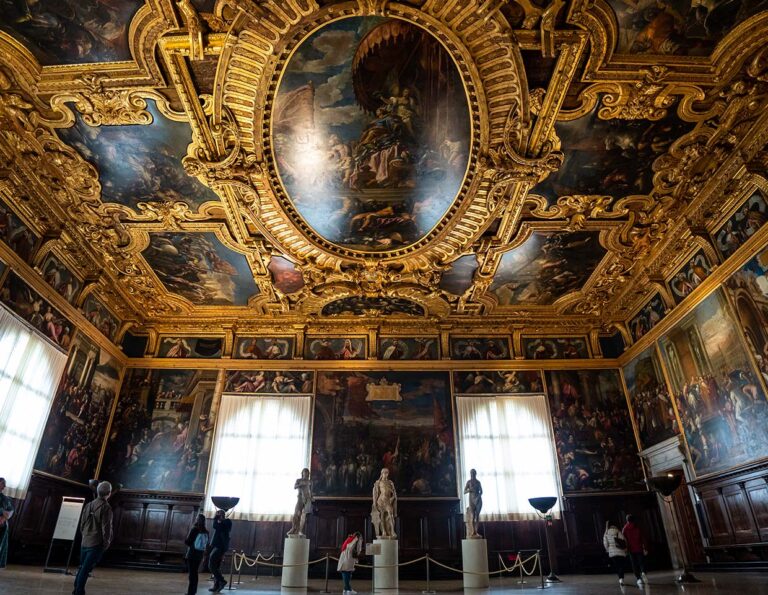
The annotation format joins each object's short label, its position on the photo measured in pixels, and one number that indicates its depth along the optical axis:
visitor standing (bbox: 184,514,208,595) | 7.14
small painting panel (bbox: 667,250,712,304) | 12.01
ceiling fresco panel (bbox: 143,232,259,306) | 13.16
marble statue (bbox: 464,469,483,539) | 10.65
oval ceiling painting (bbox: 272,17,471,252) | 8.44
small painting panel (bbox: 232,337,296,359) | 16.47
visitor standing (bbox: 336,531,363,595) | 8.87
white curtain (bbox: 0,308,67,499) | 10.95
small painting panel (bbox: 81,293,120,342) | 14.31
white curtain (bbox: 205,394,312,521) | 14.16
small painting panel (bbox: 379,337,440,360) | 16.41
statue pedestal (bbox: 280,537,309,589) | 9.46
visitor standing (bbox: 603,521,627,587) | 9.93
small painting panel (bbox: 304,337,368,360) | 16.44
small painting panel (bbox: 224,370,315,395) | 15.84
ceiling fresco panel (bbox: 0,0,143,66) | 7.67
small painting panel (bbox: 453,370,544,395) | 15.88
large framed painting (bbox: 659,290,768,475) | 10.34
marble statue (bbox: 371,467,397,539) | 10.42
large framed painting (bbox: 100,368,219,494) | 14.55
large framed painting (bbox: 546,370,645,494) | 14.52
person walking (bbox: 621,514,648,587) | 9.27
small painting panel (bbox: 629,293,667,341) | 14.18
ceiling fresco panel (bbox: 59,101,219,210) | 9.80
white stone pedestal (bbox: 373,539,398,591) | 9.72
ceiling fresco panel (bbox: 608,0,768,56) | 7.68
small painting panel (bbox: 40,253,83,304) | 12.34
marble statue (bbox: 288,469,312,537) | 10.24
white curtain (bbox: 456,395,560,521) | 14.29
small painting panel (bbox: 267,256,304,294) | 13.79
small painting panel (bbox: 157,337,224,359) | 16.47
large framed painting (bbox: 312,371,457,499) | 14.51
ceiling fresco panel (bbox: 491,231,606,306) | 12.98
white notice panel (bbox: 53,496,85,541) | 10.49
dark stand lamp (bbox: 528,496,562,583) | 11.12
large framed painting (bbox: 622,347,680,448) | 13.63
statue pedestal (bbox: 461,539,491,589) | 9.96
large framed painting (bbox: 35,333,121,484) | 12.74
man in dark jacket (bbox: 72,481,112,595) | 6.04
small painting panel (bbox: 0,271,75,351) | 11.16
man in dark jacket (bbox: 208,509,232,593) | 8.26
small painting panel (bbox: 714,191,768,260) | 10.05
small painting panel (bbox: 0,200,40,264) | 10.79
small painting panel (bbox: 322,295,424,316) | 15.70
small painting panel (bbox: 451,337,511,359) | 16.47
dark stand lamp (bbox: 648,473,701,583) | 10.54
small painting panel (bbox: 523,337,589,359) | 16.42
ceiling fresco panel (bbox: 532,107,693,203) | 9.70
